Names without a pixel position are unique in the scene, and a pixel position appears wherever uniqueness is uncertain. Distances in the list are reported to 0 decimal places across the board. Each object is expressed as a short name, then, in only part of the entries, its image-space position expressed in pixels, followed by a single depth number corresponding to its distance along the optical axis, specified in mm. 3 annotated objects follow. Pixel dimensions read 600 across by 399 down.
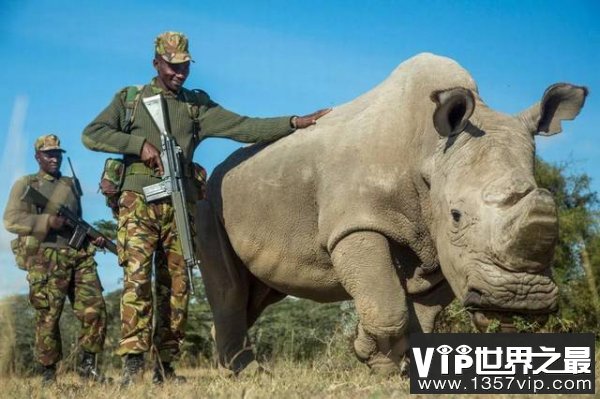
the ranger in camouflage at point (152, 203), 7777
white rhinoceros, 6418
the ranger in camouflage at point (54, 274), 10625
